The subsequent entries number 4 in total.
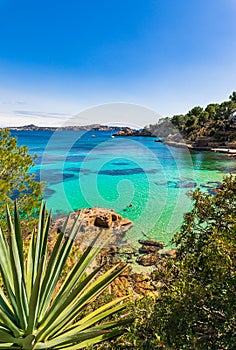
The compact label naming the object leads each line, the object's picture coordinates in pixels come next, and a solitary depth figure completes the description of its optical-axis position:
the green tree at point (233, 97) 49.49
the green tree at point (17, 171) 3.86
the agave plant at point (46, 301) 2.03
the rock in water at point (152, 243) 9.16
